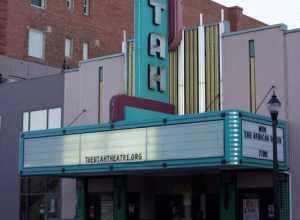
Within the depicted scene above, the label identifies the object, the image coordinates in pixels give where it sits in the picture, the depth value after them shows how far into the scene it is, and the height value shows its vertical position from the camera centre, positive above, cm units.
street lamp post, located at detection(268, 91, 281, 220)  1933 +171
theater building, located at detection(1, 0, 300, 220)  2234 +246
